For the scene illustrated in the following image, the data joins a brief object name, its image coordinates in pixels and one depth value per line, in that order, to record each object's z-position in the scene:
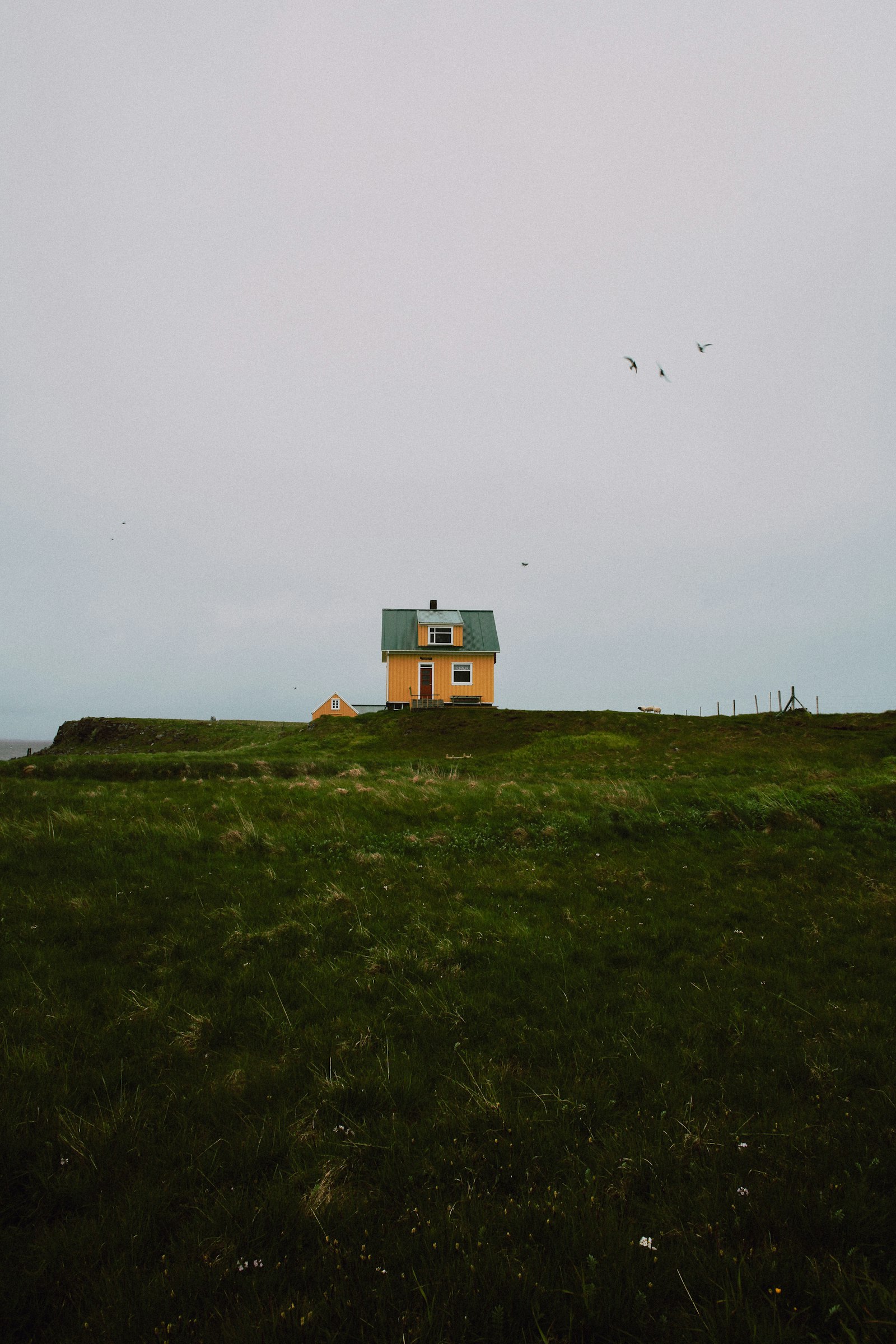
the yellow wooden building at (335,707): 70.44
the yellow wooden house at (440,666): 50.53
